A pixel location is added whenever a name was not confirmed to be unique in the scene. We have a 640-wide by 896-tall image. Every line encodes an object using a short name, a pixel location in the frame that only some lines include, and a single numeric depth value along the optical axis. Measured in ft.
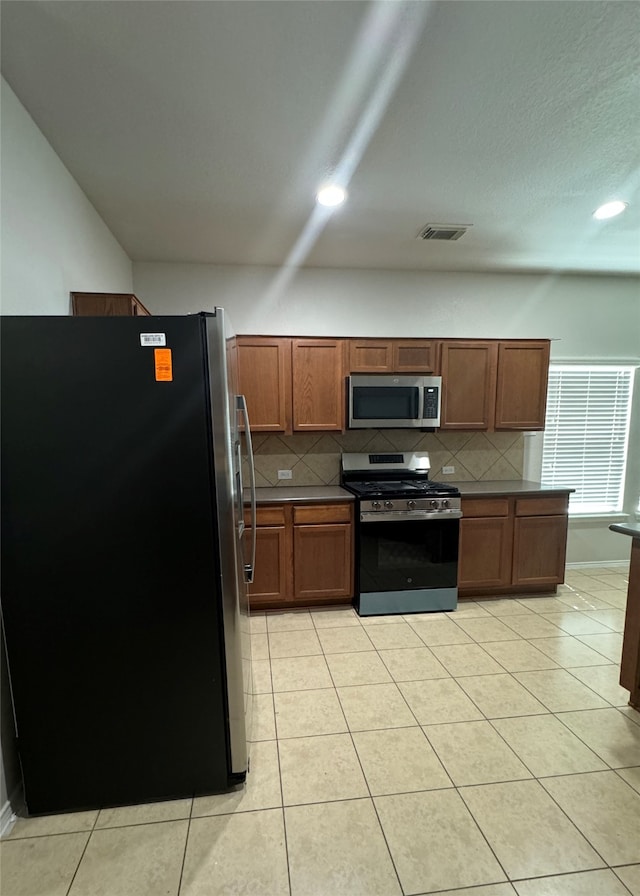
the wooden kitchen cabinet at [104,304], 6.63
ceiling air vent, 8.89
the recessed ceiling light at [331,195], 7.28
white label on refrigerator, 4.59
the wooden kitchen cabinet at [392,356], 10.68
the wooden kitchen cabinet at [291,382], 10.35
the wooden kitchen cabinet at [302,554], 9.93
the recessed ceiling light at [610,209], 8.01
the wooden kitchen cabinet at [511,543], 10.60
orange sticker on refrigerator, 4.62
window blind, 12.73
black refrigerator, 4.57
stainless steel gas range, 9.92
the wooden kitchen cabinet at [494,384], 11.03
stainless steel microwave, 10.64
